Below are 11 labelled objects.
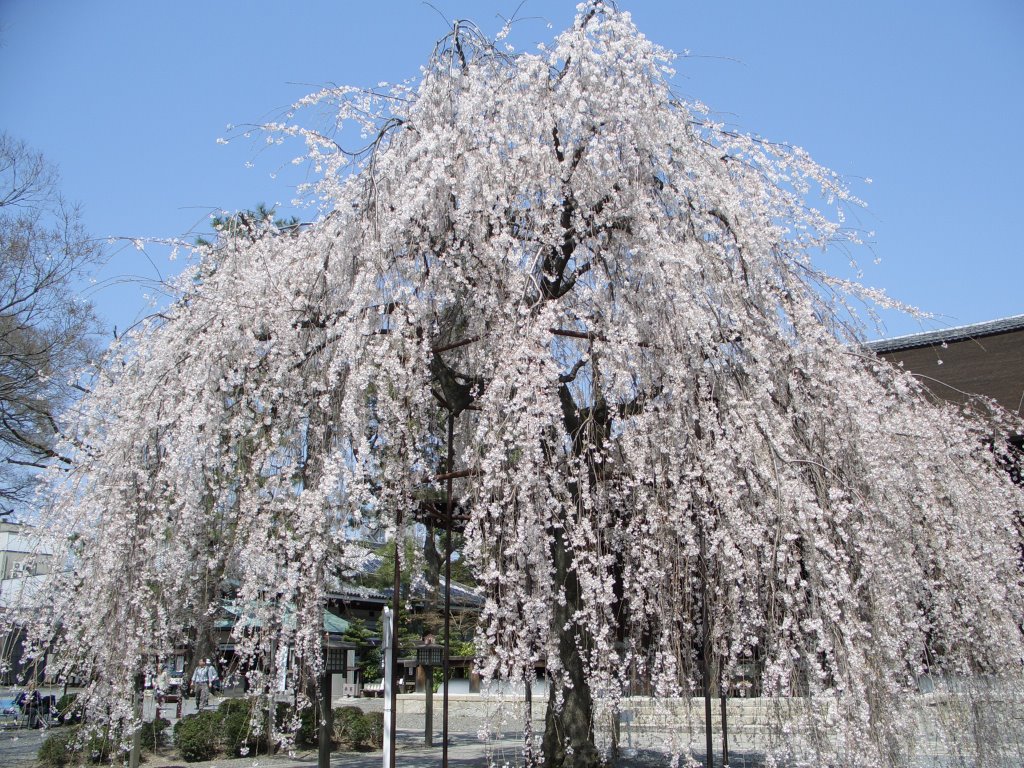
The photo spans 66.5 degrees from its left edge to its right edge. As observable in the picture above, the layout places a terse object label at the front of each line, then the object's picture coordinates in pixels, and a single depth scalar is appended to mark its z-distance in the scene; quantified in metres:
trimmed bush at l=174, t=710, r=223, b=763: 10.22
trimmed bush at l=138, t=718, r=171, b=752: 10.80
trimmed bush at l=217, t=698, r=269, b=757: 10.30
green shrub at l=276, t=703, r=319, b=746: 11.42
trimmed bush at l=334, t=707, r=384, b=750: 11.23
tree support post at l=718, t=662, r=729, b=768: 4.97
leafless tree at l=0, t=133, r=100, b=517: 12.54
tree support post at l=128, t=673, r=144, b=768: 5.81
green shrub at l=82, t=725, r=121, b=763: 8.91
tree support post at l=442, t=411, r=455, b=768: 5.45
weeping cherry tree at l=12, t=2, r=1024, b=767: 4.84
